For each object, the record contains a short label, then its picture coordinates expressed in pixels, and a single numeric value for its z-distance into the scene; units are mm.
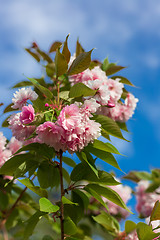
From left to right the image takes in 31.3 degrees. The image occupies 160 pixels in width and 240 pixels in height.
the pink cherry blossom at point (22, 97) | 1305
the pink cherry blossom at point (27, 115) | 1194
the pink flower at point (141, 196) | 2930
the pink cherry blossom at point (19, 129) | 1261
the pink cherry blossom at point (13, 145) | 1938
